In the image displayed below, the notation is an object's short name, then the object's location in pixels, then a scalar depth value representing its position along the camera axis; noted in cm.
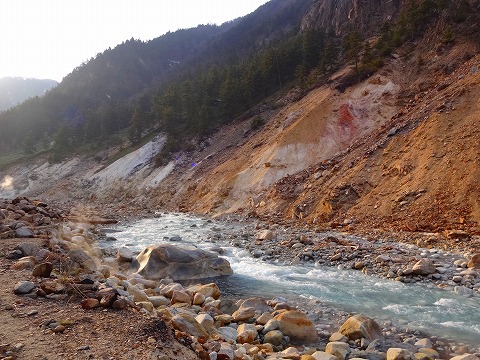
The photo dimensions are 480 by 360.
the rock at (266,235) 1911
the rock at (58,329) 610
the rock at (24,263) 966
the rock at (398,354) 705
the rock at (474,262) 1255
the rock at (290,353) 716
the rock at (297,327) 827
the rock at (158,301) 934
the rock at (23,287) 776
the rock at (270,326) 845
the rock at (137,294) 919
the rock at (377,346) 776
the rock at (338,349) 745
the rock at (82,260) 1153
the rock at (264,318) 884
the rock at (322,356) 699
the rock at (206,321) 803
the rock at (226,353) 640
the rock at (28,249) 1139
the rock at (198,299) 1006
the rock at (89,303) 715
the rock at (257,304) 976
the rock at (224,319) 890
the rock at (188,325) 730
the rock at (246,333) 792
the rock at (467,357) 705
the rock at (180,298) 988
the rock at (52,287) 779
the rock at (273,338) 803
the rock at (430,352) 759
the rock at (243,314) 913
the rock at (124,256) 1438
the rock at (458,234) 1551
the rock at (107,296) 727
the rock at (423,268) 1249
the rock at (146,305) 829
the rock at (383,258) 1383
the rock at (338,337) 818
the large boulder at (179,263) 1314
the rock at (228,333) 790
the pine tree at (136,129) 6669
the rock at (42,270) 903
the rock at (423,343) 806
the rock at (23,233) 1435
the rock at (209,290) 1088
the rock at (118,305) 726
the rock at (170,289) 1030
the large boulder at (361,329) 823
